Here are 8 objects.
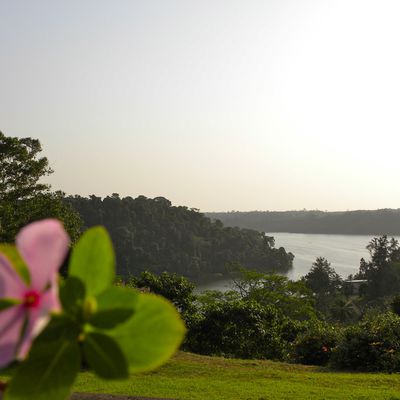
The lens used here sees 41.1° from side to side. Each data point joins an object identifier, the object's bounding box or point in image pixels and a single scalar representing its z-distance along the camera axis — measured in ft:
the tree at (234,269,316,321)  86.28
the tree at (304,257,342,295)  123.54
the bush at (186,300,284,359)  48.60
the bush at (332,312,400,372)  32.94
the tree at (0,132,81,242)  66.49
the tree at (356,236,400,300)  120.67
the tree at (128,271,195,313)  54.19
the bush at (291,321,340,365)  38.91
